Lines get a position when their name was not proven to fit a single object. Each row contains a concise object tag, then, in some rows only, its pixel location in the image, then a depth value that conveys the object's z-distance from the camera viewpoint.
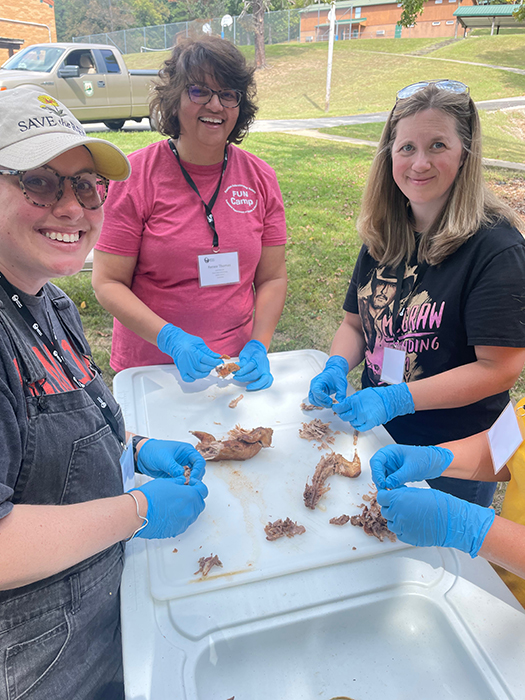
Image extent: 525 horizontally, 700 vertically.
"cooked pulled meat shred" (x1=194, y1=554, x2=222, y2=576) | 1.24
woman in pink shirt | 2.06
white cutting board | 1.27
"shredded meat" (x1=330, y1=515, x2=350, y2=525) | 1.39
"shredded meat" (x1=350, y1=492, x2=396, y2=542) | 1.37
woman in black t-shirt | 1.67
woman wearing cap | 0.98
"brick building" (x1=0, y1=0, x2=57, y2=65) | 22.84
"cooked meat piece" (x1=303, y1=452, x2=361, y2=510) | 1.47
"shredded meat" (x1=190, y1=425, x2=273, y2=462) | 1.63
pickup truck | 12.02
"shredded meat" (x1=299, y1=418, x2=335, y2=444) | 1.76
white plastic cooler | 1.07
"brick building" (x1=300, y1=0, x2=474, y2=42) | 37.94
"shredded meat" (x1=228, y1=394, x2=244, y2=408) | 1.97
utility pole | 16.20
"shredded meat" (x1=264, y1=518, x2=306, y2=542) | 1.35
